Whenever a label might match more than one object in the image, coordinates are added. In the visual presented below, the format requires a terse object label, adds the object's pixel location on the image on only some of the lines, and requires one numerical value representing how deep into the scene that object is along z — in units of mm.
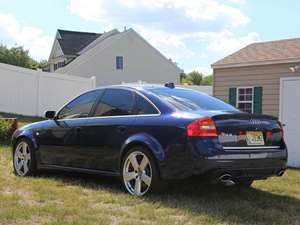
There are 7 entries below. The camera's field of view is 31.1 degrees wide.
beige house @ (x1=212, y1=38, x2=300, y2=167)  15500
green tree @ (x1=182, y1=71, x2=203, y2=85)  83931
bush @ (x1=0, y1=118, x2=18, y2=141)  13289
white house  40156
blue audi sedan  6344
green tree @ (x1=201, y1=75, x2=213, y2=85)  83081
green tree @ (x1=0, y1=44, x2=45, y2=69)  56750
